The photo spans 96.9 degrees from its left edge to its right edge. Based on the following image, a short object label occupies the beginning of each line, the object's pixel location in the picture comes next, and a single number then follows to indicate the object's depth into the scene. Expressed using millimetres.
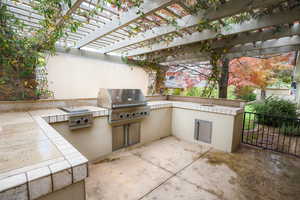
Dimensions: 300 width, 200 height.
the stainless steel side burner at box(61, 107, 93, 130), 2081
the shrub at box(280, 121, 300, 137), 3820
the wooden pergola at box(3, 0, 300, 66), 1779
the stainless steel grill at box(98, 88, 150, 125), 2535
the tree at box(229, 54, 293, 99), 4094
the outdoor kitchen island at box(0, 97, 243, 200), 654
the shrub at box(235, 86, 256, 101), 6212
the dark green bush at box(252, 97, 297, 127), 4362
